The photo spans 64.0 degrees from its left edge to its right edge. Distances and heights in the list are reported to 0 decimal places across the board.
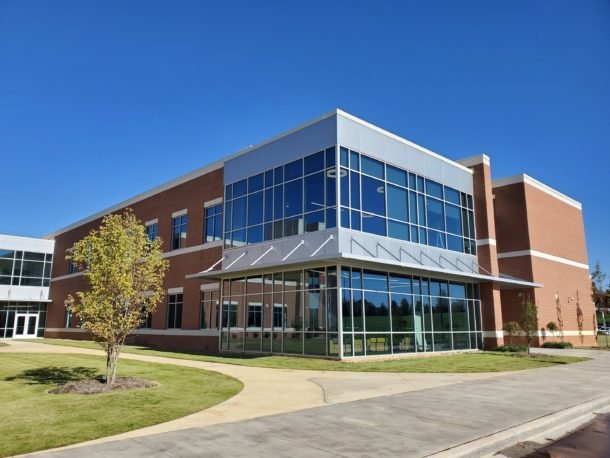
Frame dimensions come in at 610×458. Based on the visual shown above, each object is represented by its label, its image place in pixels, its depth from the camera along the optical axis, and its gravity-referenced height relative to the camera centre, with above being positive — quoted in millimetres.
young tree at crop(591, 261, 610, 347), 37531 +2481
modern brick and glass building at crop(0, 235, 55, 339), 46219 +3918
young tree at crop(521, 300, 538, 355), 23703 +291
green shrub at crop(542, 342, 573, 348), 29734 -1063
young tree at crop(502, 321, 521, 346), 24359 -44
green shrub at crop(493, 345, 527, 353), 25288 -1116
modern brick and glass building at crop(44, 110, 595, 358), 20953 +3950
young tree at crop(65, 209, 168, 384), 12367 +1206
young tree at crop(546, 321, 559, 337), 30923 +10
